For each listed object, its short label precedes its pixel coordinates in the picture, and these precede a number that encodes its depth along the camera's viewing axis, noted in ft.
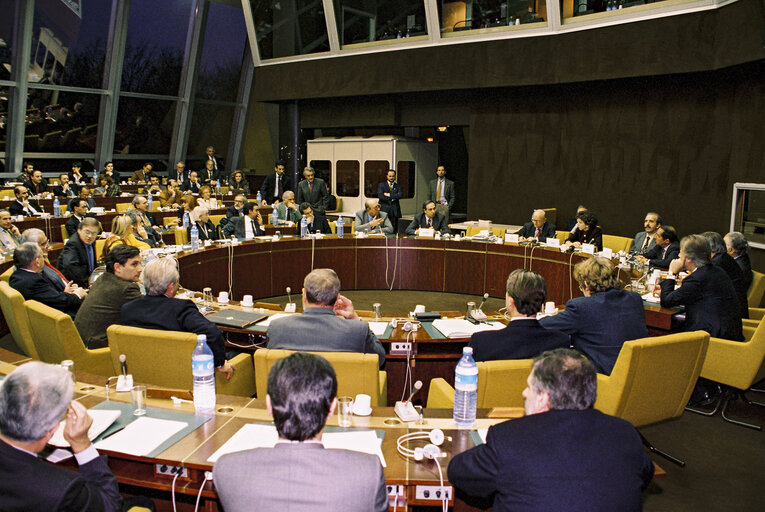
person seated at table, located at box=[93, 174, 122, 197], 37.73
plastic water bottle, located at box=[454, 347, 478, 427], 7.63
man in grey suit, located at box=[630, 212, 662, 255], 21.79
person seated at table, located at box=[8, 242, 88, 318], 13.80
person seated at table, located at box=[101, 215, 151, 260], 18.47
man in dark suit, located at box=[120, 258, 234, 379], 10.52
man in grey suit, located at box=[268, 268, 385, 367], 9.54
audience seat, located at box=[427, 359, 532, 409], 8.64
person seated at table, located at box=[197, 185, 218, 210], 32.30
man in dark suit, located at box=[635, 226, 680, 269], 19.31
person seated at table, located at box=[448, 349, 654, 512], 5.09
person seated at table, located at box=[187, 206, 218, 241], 23.56
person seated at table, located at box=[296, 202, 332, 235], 26.14
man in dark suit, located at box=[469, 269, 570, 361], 9.29
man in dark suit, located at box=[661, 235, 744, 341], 13.51
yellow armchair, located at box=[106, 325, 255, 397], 10.09
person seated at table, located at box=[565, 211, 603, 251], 22.98
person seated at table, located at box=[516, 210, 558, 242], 24.61
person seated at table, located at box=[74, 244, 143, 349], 12.13
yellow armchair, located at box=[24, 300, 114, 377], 11.19
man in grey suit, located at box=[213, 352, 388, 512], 4.70
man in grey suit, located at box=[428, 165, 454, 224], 32.94
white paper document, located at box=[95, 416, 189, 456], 6.81
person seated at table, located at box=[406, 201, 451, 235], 26.97
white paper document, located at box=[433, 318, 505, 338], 12.32
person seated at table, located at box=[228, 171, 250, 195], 43.27
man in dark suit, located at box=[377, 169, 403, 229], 31.48
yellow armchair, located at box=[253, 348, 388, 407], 8.89
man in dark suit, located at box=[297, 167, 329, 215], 31.12
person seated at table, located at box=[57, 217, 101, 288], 18.29
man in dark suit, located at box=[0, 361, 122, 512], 4.95
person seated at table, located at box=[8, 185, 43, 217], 27.78
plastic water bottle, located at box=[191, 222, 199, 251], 21.35
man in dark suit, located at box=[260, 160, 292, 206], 36.32
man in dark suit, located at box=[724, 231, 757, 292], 16.69
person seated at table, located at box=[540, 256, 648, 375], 10.84
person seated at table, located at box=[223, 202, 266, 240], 24.76
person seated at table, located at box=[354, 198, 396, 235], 26.71
